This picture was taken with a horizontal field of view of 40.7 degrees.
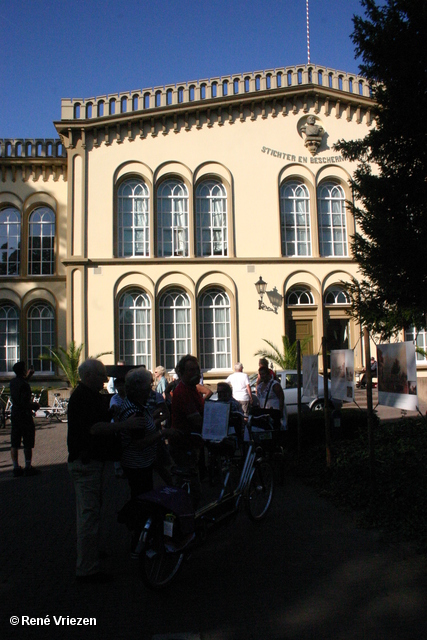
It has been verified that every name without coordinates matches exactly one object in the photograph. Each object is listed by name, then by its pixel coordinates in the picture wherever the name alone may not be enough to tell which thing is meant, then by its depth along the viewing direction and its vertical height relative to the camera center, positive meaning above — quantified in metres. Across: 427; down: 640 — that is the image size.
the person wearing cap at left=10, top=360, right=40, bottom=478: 9.89 -1.11
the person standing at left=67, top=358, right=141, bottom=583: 4.83 -0.94
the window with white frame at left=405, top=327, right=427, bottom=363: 23.56 +0.08
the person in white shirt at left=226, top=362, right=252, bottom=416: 12.31 -0.86
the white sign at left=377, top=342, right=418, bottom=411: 6.96 -0.39
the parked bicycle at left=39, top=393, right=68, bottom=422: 19.86 -1.97
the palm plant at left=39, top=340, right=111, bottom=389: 21.77 -0.21
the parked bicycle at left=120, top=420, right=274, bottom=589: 4.54 -1.46
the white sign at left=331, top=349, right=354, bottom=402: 8.51 -0.43
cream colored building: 22.80 +5.07
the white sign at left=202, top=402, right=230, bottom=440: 6.15 -0.76
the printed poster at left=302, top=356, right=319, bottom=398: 10.09 -0.53
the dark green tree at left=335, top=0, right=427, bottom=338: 8.67 +2.98
